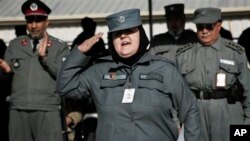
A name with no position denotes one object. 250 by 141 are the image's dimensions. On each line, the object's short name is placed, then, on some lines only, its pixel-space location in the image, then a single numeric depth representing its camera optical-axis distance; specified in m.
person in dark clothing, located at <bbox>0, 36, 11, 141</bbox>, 11.59
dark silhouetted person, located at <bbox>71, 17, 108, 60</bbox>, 12.02
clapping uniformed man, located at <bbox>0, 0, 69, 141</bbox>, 9.40
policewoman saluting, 5.95
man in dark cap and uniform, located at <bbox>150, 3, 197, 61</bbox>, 10.17
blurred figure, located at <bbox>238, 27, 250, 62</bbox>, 13.07
